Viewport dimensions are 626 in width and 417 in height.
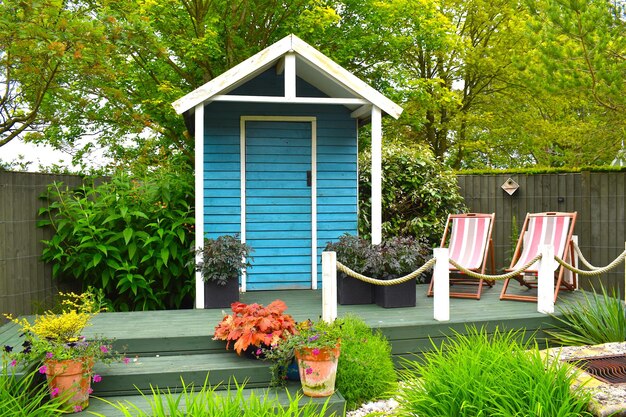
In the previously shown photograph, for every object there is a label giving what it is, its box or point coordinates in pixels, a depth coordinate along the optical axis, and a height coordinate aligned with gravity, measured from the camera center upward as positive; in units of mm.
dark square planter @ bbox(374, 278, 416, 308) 6184 -953
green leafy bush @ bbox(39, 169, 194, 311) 6652 -437
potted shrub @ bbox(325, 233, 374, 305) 6294 -668
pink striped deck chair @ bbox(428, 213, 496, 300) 6988 -496
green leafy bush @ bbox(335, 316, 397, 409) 4578 -1293
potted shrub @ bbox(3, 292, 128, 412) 4086 -1060
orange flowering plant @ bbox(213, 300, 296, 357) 4672 -995
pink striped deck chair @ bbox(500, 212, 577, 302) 6715 -456
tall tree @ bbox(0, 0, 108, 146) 5957 +1681
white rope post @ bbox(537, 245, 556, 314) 5855 -774
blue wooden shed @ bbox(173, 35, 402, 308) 7262 +386
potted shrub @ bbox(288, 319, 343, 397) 4316 -1135
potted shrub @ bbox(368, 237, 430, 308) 6129 -660
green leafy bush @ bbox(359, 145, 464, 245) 9125 +147
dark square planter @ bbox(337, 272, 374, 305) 6414 -946
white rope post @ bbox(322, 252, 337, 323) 5234 -731
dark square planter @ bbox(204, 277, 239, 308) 6273 -955
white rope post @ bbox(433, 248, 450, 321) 5547 -770
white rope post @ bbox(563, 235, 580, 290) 7015 -860
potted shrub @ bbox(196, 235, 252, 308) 6109 -660
